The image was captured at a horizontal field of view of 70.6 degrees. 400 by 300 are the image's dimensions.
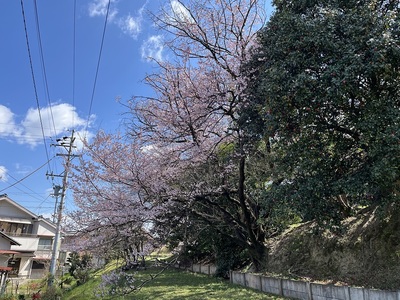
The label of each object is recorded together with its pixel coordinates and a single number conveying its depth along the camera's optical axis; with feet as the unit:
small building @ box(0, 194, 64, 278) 79.10
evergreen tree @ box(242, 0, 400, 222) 15.20
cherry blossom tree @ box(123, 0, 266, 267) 26.66
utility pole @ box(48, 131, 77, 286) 46.23
